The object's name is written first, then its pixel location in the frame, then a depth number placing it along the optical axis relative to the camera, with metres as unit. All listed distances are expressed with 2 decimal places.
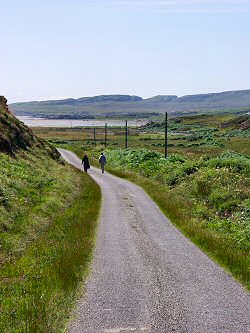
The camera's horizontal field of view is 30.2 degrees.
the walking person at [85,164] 48.72
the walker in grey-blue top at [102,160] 49.09
